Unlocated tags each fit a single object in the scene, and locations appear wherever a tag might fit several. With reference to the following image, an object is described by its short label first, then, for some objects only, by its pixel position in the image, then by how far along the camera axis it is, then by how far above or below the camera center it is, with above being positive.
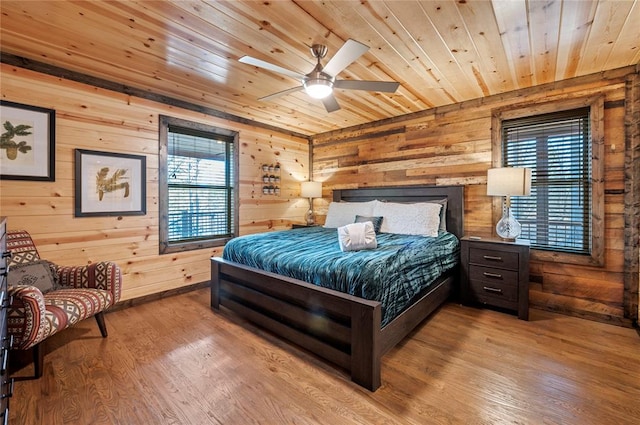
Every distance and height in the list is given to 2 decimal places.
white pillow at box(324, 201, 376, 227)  4.02 -0.02
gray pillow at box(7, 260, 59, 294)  2.17 -0.52
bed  1.82 -0.81
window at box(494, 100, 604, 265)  2.84 +0.35
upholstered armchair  1.78 -0.65
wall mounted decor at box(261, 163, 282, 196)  4.64 +0.51
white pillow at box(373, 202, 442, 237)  3.37 -0.10
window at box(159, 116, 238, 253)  3.54 +0.33
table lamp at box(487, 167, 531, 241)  2.87 +0.23
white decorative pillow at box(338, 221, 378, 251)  2.54 -0.24
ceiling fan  2.04 +1.02
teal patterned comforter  1.97 -0.42
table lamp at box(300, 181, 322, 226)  4.93 +0.36
